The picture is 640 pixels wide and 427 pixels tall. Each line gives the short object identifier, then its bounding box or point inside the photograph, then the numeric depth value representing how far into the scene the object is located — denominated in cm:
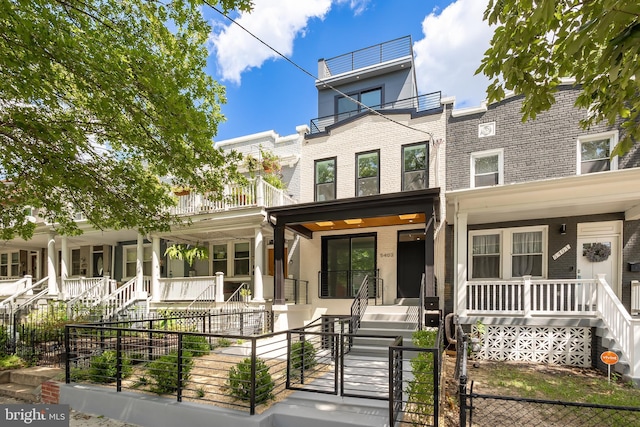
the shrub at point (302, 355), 565
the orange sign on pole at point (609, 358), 613
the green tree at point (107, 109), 528
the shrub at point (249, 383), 493
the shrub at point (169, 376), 533
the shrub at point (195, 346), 762
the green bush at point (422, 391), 422
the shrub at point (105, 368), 604
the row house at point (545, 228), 771
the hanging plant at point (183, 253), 963
